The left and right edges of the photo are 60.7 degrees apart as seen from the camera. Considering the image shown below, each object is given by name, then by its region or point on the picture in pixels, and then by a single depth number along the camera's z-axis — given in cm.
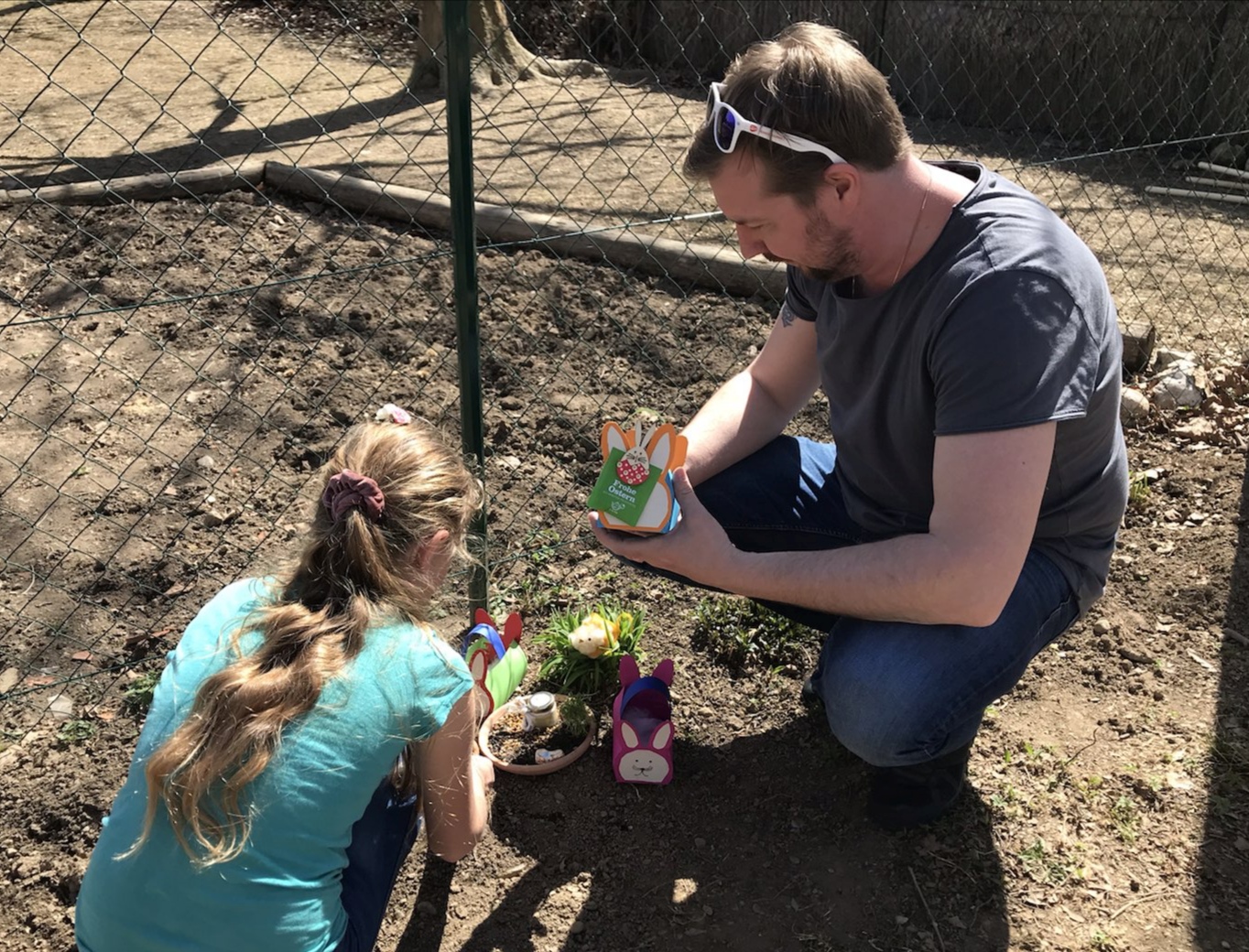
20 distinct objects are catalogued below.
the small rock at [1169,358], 364
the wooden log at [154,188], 408
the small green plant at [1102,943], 191
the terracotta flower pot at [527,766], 222
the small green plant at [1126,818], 212
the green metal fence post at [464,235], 192
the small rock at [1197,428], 338
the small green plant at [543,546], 287
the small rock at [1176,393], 348
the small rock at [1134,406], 341
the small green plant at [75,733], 226
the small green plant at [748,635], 254
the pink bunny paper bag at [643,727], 218
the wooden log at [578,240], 397
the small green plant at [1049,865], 204
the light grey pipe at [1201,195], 552
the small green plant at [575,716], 229
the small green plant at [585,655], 241
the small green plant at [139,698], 235
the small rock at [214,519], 286
